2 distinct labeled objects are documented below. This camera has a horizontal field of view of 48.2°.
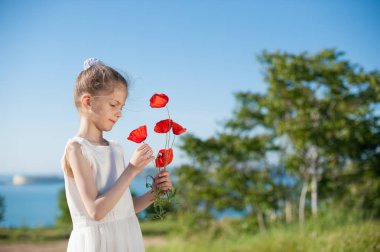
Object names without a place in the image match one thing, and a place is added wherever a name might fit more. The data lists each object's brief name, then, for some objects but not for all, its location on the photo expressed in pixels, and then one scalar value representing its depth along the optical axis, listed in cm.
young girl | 150
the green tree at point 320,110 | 788
